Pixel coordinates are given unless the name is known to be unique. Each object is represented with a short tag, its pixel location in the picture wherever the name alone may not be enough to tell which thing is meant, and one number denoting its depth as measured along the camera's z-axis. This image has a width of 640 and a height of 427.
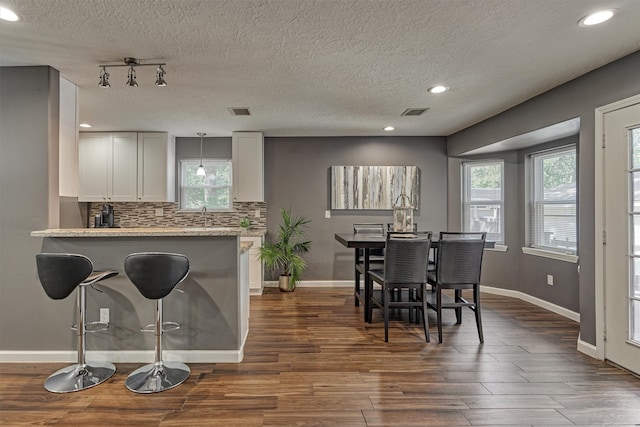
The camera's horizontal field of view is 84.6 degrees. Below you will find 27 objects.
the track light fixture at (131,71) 2.57
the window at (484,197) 4.93
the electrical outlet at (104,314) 2.73
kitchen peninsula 2.71
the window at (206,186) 5.48
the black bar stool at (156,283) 2.31
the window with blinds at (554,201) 3.98
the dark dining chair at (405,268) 3.16
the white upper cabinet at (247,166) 5.11
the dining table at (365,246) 3.29
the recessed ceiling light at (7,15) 1.99
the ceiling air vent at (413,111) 3.97
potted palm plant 4.95
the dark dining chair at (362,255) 4.15
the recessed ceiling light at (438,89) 3.25
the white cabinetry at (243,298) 2.82
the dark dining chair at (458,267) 3.19
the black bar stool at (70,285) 2.31
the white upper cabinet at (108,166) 5.05
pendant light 5.09
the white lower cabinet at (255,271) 4.87
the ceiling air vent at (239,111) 3.90
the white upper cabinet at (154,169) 5.08
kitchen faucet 5.29
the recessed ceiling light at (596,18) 2.03
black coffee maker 4.94
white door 2.52
